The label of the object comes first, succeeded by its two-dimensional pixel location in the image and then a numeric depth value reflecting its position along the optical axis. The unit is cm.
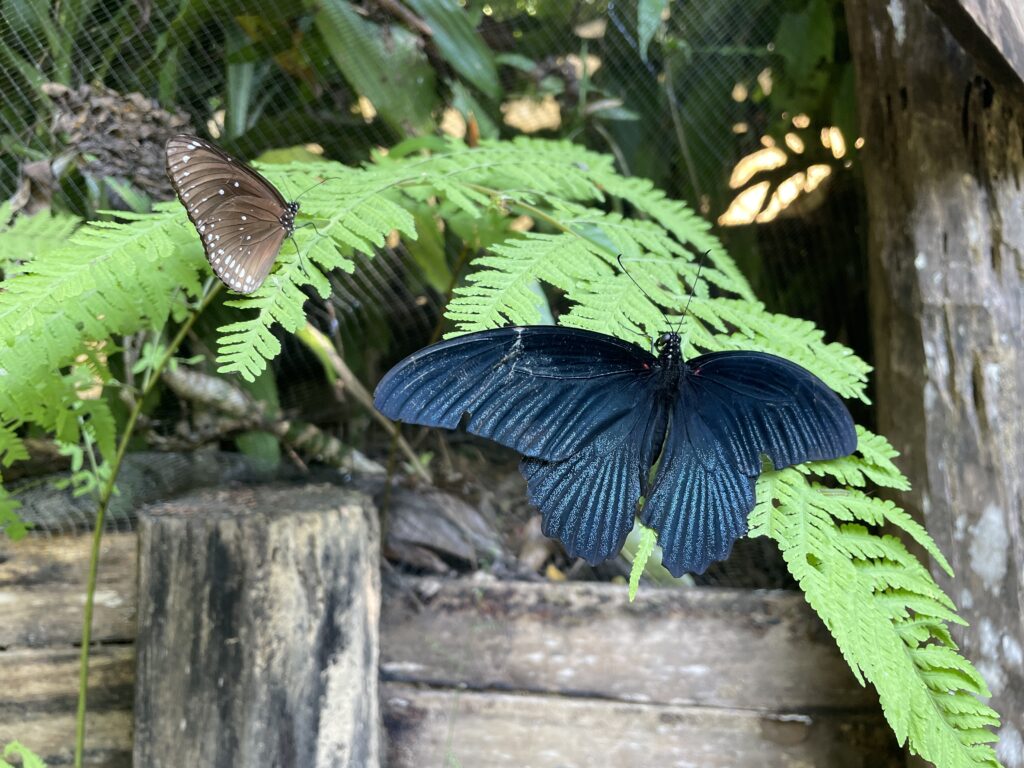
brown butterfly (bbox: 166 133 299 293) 38
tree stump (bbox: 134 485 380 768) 46
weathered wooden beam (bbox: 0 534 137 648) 51
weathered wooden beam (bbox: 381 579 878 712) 51
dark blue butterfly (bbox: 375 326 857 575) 37
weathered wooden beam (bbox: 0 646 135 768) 50
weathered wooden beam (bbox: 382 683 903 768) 50
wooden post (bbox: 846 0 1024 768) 47
